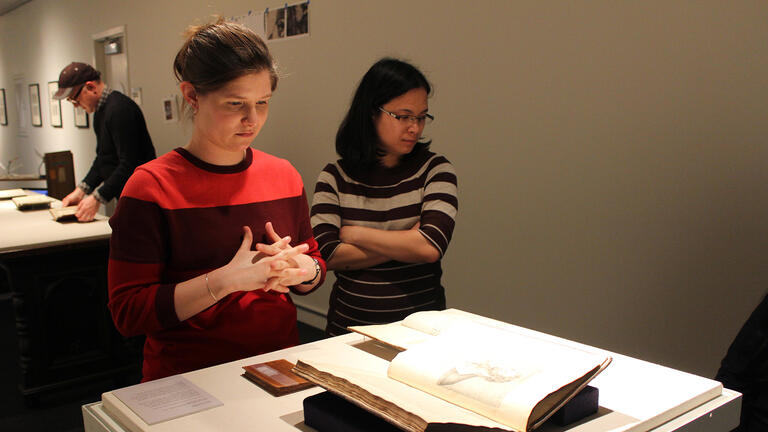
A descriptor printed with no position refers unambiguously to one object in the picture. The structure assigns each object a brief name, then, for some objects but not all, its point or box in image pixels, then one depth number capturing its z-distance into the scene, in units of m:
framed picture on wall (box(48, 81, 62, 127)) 7.89
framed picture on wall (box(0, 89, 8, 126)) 10.22
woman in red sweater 1.17
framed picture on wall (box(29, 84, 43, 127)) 8.61
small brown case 0.98
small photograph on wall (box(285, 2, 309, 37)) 3.94
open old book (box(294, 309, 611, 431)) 0.75
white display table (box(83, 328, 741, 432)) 0.86
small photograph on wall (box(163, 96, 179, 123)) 5.52
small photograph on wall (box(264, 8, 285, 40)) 4.14
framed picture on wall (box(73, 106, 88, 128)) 7.18
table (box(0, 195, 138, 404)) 2.71
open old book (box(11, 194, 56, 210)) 3.40
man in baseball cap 3.52
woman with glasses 1.76
